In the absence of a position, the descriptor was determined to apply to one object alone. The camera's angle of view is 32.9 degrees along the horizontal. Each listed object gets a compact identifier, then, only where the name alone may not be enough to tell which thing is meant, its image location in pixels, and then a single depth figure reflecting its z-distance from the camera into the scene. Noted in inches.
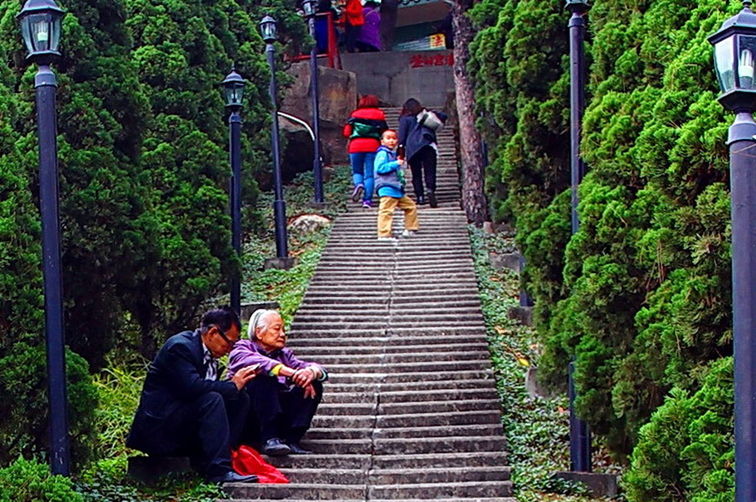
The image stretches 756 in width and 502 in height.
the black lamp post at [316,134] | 690.8
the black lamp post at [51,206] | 275.1
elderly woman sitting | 344.8
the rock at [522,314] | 488.1
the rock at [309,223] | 639.8
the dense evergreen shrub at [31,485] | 257.7
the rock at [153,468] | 327.3
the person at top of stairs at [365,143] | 673.0
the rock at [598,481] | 329.4
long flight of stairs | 337.1
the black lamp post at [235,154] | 475.0
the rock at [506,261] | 565.6
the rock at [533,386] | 412.5
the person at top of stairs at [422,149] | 664.4
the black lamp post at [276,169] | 581.6
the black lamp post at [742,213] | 210.4
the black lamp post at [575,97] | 348.2
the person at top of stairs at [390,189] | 559.8
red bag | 336.5
